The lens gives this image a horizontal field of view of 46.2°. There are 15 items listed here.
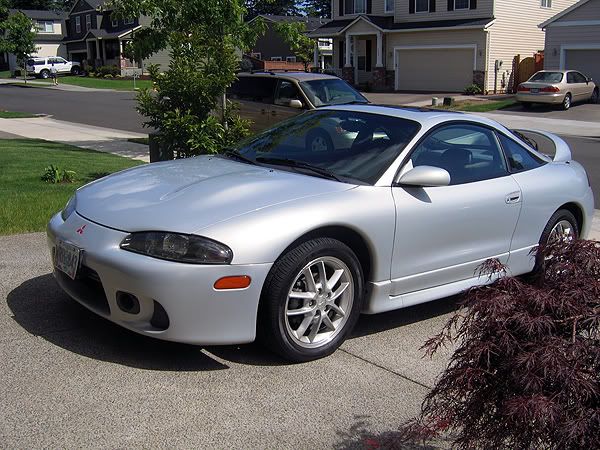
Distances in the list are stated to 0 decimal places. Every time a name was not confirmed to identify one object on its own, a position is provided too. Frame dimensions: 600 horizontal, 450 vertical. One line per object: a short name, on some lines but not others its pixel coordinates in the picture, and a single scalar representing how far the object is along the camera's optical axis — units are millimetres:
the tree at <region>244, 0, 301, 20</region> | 90188
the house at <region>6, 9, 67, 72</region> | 74250
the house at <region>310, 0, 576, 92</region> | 37062
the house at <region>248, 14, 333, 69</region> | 59031
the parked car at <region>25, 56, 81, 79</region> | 58969
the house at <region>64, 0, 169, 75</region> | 61572
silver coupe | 3891
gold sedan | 28891
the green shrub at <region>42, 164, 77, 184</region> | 9570
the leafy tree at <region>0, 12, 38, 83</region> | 37984
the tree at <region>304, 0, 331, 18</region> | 94750
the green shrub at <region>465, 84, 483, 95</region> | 36625
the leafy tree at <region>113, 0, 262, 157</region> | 8492
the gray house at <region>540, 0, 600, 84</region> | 32969
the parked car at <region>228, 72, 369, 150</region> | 13703
